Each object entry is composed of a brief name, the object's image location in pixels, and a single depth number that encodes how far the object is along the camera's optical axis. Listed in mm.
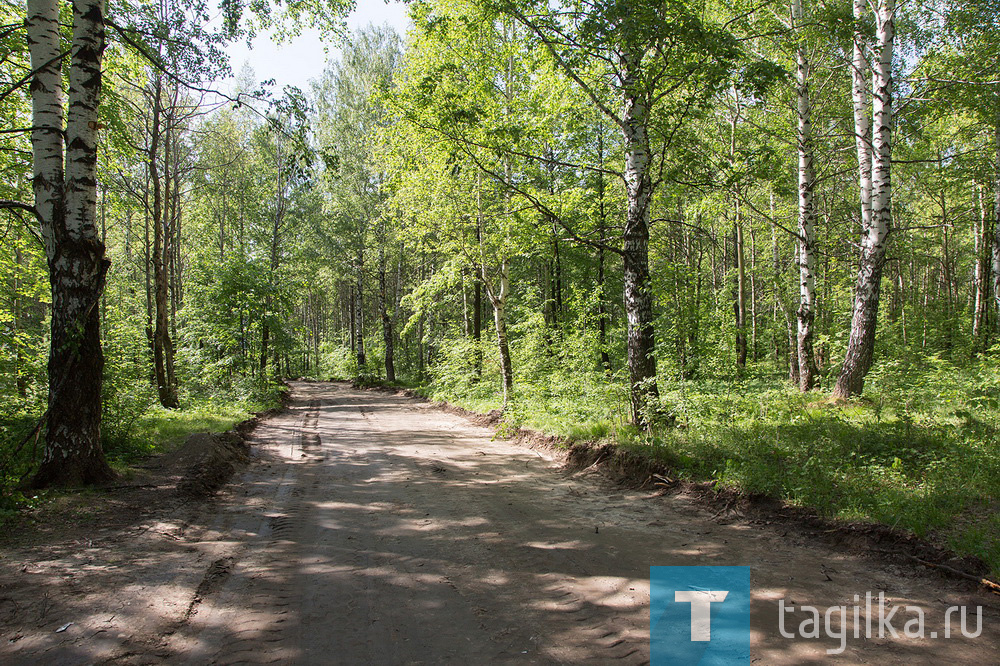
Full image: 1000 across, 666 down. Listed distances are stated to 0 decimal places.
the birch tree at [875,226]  9375
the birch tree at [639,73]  6910
